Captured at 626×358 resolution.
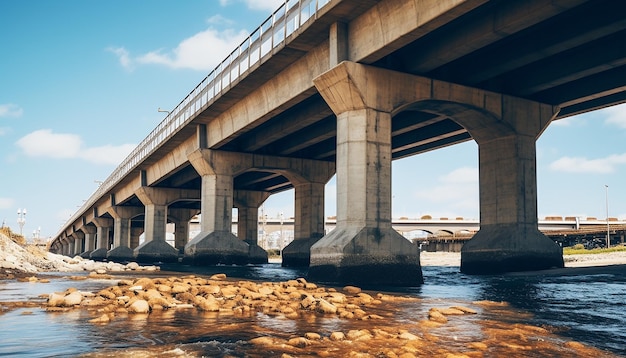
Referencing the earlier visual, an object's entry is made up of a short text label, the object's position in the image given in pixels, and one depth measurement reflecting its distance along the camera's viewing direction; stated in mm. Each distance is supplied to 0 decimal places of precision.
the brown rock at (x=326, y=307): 12561
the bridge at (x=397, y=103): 22484
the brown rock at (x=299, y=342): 8688
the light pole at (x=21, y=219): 130375
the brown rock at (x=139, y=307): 12336
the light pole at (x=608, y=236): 65712
